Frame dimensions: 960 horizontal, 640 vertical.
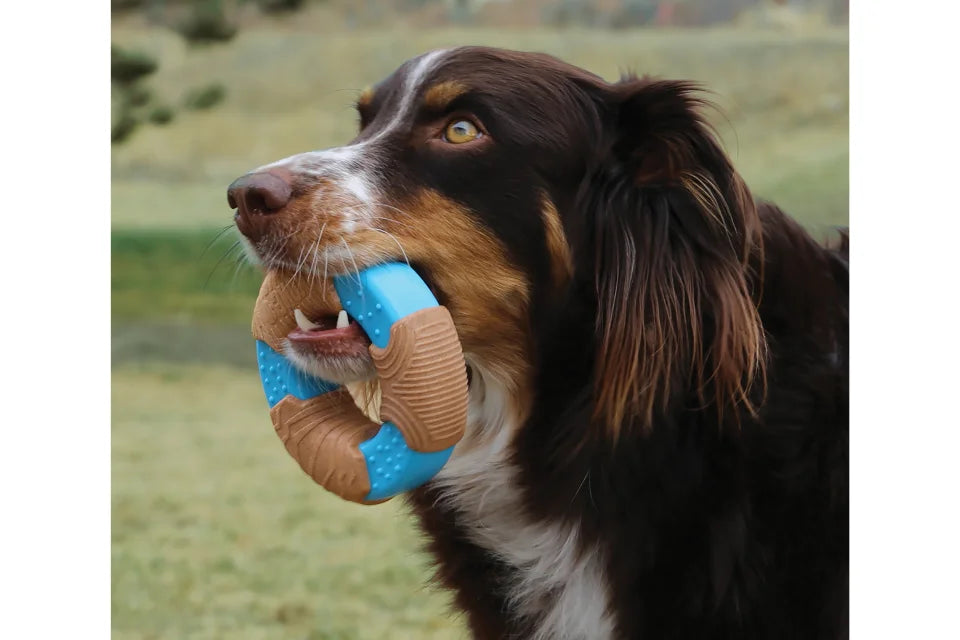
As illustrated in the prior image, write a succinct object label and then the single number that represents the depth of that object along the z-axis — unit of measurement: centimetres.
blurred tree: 1116
